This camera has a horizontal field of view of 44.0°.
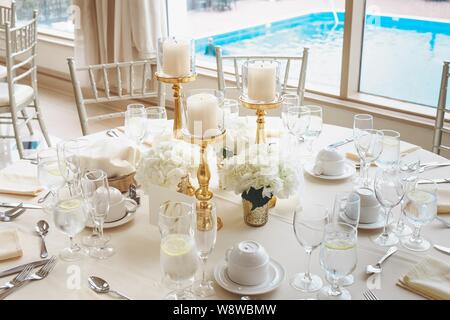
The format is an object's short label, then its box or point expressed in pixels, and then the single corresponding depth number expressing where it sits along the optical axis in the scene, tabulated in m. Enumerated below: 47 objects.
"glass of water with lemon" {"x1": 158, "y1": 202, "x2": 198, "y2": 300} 1.10
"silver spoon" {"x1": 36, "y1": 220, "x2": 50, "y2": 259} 1.34
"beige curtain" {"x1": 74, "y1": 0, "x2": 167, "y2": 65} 3.81
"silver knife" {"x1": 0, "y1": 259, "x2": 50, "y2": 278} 1.25
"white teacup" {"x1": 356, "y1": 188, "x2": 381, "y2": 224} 1.43
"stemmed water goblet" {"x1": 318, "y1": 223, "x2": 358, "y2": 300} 1.10
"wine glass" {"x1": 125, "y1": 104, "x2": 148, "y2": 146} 1.73
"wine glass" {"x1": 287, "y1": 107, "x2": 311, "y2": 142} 1.72
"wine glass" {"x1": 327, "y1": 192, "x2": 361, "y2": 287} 1.25
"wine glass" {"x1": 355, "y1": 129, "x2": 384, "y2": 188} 1.60
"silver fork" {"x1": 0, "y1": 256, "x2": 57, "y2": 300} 1.19
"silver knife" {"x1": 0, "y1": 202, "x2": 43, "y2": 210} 1.54
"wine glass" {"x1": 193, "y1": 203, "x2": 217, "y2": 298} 1.14
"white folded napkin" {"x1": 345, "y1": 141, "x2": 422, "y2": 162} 1.84
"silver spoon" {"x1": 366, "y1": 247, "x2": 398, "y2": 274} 1.24
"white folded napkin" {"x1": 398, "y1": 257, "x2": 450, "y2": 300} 1.18
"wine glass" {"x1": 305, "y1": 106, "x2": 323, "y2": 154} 1.75
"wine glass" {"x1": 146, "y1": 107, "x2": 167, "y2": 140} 1.83
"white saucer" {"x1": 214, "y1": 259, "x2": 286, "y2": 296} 1.17
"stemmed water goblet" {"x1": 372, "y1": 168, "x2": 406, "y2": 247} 1.35
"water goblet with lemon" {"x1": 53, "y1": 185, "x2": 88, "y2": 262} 1.25
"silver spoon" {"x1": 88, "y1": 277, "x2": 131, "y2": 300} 1.19
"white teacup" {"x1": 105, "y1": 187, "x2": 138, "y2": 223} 1.45
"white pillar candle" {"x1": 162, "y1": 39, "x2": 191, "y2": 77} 1.66
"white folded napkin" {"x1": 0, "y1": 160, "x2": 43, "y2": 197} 1.62
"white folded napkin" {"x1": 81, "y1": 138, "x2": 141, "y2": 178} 1.58
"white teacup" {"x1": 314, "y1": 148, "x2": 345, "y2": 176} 1.69
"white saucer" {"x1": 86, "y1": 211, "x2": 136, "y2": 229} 1.43
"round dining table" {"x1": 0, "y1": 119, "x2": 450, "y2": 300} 1.19
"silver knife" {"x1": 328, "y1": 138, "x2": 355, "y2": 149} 1.93
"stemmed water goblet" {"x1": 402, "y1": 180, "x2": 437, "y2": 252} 1.32
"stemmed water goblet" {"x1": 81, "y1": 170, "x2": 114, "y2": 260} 1.32
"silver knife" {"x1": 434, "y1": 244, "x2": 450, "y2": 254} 1.32
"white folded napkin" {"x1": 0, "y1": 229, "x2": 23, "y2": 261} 1.31
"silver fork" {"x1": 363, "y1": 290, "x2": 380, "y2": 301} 1.15
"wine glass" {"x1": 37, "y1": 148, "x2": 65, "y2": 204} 1.51
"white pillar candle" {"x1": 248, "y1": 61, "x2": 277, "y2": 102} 1.54
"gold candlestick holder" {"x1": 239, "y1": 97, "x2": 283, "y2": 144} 1.54
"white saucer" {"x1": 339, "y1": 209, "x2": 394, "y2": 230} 1.41
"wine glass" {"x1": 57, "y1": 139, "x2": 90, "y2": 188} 1.50
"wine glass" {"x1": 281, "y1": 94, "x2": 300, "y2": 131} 1.77
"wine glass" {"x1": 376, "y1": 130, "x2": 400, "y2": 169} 1.58
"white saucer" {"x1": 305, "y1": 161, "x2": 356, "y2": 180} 1.69
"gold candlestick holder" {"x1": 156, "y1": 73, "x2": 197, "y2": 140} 1.67
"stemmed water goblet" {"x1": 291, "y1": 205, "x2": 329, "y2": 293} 1.16
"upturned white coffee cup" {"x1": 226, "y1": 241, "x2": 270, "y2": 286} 1.18
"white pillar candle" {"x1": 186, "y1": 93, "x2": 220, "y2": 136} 1.31
